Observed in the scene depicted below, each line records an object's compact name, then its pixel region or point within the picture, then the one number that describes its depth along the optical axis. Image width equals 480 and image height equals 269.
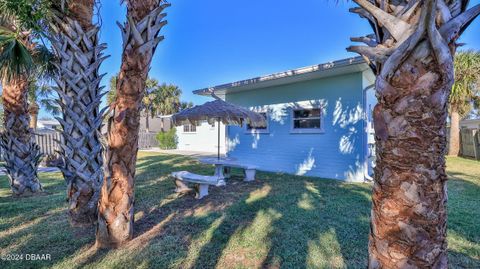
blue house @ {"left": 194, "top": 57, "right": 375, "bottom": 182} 8.33
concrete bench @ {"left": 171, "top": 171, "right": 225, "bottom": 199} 5.88
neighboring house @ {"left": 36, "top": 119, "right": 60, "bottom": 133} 35.03
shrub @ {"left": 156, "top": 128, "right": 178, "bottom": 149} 22.05
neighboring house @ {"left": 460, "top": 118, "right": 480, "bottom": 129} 26.94
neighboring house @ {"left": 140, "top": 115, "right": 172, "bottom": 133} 28.80
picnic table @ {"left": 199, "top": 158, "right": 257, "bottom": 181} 7.58
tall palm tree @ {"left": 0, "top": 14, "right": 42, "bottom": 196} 5.55
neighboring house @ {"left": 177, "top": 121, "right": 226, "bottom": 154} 19.00
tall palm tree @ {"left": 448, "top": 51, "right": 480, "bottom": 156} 13.02
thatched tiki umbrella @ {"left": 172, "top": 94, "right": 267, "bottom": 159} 7.12
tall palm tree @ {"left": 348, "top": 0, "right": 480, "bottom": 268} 1.37
